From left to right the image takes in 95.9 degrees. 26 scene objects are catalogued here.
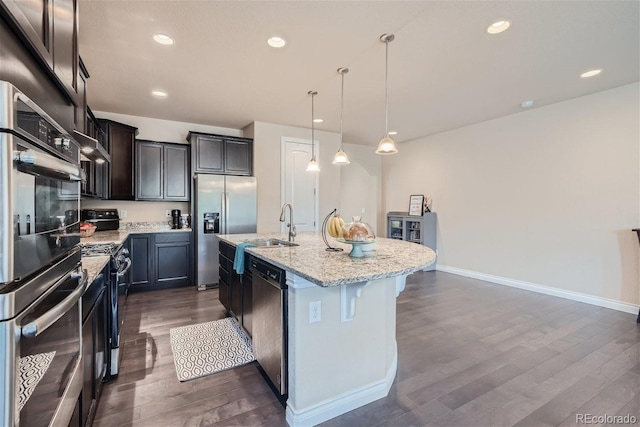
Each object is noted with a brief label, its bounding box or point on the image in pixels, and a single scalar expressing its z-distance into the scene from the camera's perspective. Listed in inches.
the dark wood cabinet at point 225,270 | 114.7
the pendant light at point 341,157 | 122.3
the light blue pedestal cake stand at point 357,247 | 71.7
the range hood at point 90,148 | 65.8
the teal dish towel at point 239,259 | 94.1
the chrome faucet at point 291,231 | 111.2
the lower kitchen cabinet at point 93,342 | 55.4
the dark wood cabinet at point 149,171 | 171.3
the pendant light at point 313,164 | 139.9
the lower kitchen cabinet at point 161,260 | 163.5
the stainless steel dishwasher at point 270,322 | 67.3
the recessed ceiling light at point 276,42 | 97.7
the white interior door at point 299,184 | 202.7
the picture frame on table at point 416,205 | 229.0
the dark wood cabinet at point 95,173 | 128.7
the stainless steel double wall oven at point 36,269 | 26.0
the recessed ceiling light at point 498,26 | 88.7
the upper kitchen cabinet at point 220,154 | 178.2
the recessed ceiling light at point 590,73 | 120.9
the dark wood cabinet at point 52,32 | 32.8
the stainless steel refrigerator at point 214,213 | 172.4
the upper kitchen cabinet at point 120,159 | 159.9
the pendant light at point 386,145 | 108.3
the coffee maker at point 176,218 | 185.6
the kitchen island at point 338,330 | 62.5
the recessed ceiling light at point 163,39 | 95.7
